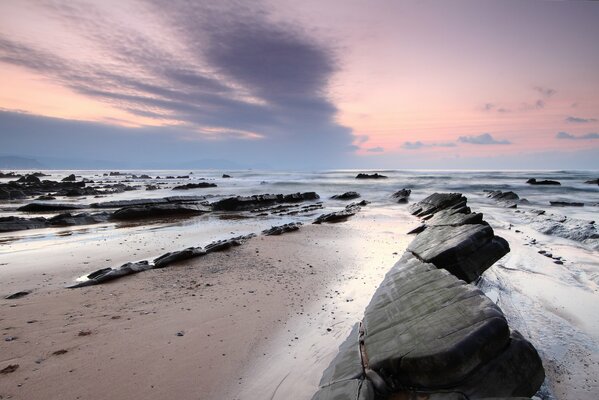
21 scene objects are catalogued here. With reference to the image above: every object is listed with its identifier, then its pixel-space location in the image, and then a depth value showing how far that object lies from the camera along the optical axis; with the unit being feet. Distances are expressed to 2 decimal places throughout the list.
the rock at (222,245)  33.73
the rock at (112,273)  23.75
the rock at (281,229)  43.59
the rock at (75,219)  52.54
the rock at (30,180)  152.61
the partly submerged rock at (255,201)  77.15
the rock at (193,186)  139.95
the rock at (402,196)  88.80
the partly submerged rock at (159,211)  60.39
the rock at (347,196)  99.76
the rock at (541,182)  138.00
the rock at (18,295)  20.99
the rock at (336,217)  55.15
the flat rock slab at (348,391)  10.01
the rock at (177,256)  28.63
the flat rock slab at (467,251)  18.66
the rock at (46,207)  70.08
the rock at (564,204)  73.41
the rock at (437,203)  55.49
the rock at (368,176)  221.58
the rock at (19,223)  46.32
